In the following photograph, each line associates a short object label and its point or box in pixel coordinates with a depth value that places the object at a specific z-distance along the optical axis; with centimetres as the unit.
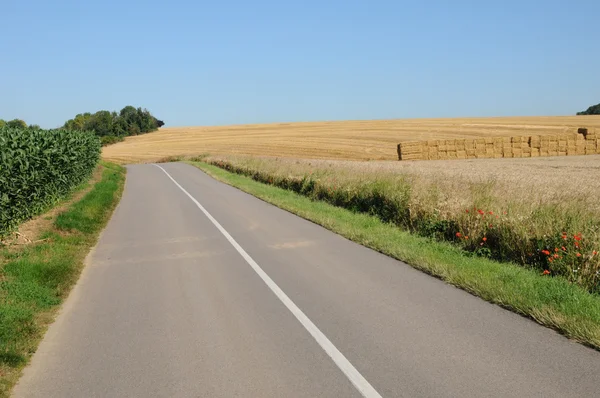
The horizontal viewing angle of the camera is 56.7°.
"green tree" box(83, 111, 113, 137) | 11388
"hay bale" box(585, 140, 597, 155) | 4638
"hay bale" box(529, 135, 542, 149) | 4544
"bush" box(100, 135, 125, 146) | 9969
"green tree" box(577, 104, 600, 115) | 11362
